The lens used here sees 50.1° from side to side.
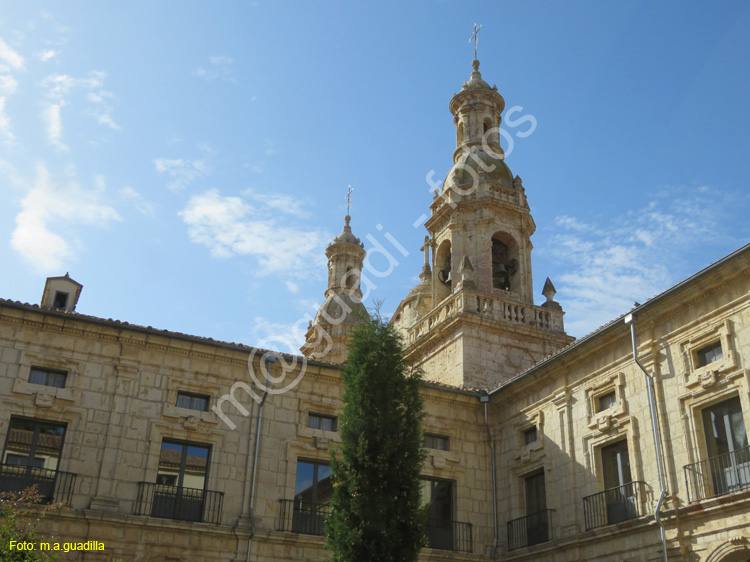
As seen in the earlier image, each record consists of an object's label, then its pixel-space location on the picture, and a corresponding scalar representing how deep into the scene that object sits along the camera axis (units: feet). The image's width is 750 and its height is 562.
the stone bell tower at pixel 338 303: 133.08
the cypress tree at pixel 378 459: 45.57
